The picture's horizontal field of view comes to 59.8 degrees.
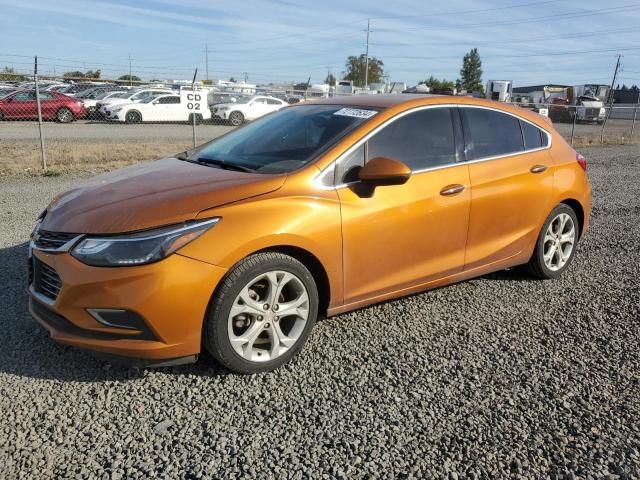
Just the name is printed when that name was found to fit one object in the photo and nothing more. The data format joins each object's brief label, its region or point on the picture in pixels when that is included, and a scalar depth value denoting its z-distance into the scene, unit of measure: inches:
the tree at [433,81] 3677.7
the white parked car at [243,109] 1011.9
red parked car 853.2
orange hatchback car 116.1
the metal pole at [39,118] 392.1
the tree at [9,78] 975.6
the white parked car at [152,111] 932.0
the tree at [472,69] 3929.6
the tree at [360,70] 3722.0
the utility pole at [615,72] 3068.7
